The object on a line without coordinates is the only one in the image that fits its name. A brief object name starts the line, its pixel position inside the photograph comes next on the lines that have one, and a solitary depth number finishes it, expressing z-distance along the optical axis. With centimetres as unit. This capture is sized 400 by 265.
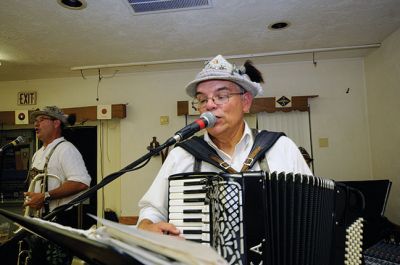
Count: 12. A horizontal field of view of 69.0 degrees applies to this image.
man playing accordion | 129
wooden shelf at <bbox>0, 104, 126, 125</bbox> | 402
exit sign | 437
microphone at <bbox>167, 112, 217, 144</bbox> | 87
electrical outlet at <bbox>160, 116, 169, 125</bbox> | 406
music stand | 40
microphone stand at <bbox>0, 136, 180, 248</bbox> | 83
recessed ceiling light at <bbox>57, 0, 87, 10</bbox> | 229
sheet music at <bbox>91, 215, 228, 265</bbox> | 37
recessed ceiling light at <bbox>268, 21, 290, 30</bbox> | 274
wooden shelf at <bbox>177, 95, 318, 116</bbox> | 374
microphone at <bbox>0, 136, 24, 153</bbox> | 168
